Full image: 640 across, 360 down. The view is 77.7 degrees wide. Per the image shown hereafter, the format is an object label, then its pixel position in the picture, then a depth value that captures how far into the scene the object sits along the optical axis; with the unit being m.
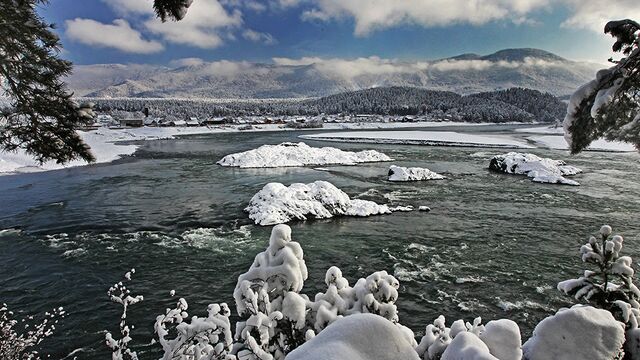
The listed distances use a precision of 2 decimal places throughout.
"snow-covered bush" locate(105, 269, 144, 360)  5.64
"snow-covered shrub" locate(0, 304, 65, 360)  6.31
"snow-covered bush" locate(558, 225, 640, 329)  5.15
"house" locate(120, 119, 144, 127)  131.84
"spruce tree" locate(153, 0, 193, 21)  4.52
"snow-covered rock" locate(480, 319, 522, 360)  3.73
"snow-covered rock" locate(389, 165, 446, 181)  33.50
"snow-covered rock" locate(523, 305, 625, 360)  3.60
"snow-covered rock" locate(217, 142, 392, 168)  42.09
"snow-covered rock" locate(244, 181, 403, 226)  21.89
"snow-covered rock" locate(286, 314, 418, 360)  2.26
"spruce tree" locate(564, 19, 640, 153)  4.44
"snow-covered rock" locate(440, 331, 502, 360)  2.96
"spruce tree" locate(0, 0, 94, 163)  5.53
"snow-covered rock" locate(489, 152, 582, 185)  33.34
